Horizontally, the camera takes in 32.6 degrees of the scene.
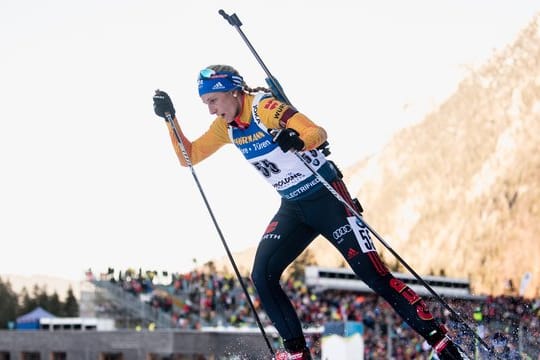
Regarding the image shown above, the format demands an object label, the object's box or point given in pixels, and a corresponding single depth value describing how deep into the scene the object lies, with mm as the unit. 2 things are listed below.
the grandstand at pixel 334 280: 42312
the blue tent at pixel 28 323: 34475
